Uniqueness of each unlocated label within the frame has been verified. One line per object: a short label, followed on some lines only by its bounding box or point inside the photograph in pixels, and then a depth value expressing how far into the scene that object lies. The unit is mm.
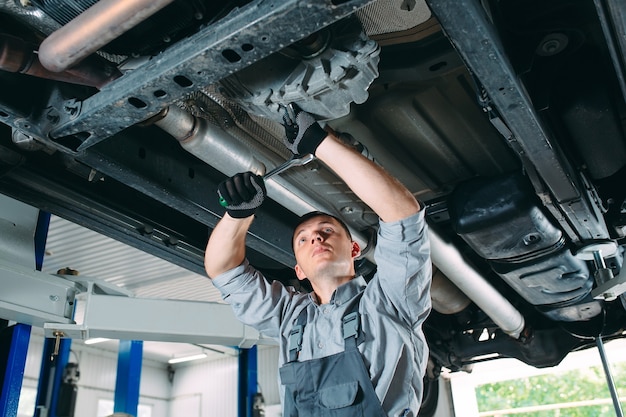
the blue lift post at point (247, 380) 3303
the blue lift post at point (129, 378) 3594
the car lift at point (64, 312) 1809
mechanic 1402
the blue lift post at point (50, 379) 2684
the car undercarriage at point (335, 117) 1150
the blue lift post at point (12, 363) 1876
